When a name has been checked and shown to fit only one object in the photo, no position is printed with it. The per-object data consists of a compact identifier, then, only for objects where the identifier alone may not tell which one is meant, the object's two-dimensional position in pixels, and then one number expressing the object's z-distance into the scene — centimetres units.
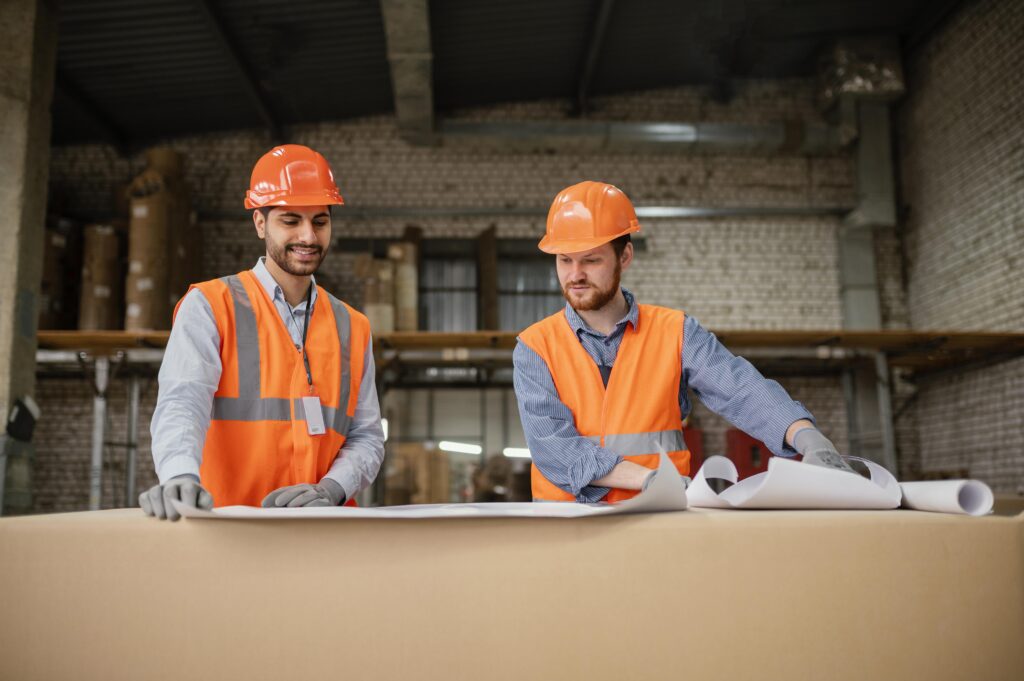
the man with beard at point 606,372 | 225
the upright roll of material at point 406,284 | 1061
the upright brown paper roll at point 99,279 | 1009
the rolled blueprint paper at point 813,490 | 119
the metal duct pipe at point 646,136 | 1184
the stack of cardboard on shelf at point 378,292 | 1027
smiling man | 212
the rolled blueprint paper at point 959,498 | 114
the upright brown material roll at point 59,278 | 1012
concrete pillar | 581
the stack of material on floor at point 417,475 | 1112
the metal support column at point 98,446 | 891
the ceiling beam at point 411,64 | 837
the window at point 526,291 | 1238
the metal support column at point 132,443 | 1002
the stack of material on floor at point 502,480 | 1070
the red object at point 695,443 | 1089
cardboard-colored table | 106
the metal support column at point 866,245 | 1202
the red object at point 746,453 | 1076
